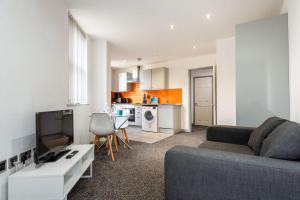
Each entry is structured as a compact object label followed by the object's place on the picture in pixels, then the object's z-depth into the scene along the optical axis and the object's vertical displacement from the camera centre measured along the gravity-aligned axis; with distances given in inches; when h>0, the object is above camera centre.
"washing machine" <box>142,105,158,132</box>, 213.3 -25.1
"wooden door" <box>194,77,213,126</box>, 254.4 -1.7
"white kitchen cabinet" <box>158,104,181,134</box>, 203.9 -24.3
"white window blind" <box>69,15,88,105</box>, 113.0 +29.6
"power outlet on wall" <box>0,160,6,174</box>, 51.1 -21.8
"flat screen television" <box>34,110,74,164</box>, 60.1 -15.2
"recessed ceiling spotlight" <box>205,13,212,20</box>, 107.7 +60.1
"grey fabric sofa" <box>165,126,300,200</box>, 36.6 -20.3
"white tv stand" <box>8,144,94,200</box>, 51.8 -28.5
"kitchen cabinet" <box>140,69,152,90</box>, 236.8 +33.0
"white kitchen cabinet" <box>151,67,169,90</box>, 225.1 +32.3
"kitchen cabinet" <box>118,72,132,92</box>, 263.9 +33.3
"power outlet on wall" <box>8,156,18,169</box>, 54.7 -21.8
